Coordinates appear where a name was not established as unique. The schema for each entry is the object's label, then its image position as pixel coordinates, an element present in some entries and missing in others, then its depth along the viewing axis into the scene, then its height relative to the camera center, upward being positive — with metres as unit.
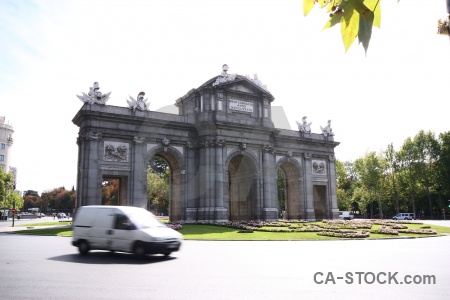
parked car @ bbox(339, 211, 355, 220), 77.94 -3.02
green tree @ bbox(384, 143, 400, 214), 82.81 +8.12
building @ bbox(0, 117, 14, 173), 109.00 +17.12
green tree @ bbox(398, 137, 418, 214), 78.25 +7.12
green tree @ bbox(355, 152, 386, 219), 81.82 +6.27
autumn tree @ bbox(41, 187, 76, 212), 139.50 +1.16
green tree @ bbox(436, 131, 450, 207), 76.44 +6.24
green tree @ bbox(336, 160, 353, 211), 96.19 +2.53
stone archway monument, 37.81 +5.77
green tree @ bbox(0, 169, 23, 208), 78.81 +2.78
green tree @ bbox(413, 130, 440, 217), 78.88 +10.41
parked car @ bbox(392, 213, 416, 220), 72.69 -3.08
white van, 15.65 -1.27
